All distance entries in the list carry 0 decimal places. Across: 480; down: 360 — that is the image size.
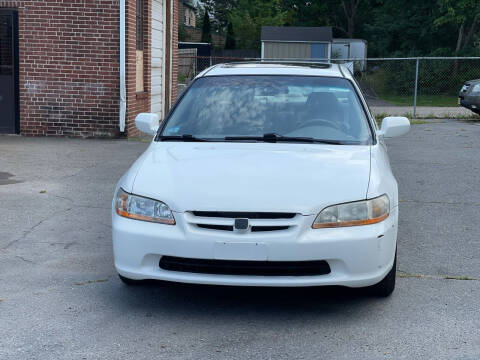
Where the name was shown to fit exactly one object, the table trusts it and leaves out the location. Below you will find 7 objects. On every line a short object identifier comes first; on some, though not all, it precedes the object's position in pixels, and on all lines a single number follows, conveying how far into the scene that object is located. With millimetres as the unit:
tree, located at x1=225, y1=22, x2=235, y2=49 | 61188
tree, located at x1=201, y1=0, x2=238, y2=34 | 82250
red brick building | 14062
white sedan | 4461
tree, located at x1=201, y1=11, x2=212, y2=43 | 62469
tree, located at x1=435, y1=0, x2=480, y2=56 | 39031
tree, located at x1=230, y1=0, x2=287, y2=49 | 62969
